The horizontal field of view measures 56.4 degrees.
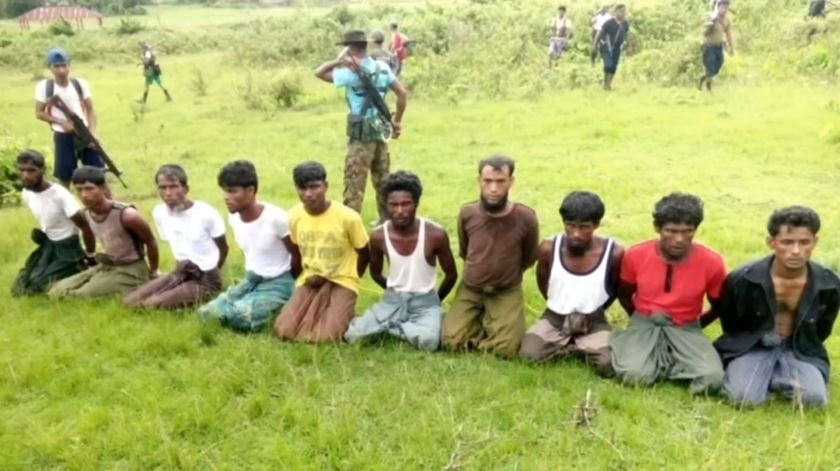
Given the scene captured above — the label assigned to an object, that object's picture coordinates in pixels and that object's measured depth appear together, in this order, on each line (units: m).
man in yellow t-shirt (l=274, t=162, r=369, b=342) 5.02
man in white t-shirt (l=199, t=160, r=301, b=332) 5.19
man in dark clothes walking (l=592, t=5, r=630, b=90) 14.48
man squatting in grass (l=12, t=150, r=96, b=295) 5.75
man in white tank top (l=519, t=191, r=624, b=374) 4.60
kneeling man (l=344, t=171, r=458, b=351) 4.86
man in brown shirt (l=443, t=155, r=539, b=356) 4.78
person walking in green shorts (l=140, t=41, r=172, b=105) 16.44
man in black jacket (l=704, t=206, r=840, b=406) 4.02
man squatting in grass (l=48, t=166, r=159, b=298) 5.65
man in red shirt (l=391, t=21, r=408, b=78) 16.70
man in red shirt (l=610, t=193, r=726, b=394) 4.23
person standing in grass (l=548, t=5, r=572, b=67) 17.91
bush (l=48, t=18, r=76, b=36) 32.44
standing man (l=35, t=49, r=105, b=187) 7.22
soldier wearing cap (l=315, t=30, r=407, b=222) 6.91
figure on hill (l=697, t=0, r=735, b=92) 13.21
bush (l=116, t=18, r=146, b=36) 33.31
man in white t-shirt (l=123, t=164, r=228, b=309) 5.49
